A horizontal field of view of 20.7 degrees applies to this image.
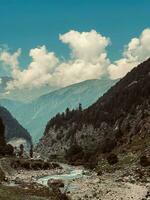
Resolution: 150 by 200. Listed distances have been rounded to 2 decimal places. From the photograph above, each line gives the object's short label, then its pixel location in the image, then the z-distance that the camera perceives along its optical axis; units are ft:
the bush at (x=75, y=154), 604.08
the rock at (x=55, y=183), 261.73
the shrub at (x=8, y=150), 534.94
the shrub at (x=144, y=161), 332.60
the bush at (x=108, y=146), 543.47
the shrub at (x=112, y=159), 397.39
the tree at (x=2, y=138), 526.82
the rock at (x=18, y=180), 259.02
